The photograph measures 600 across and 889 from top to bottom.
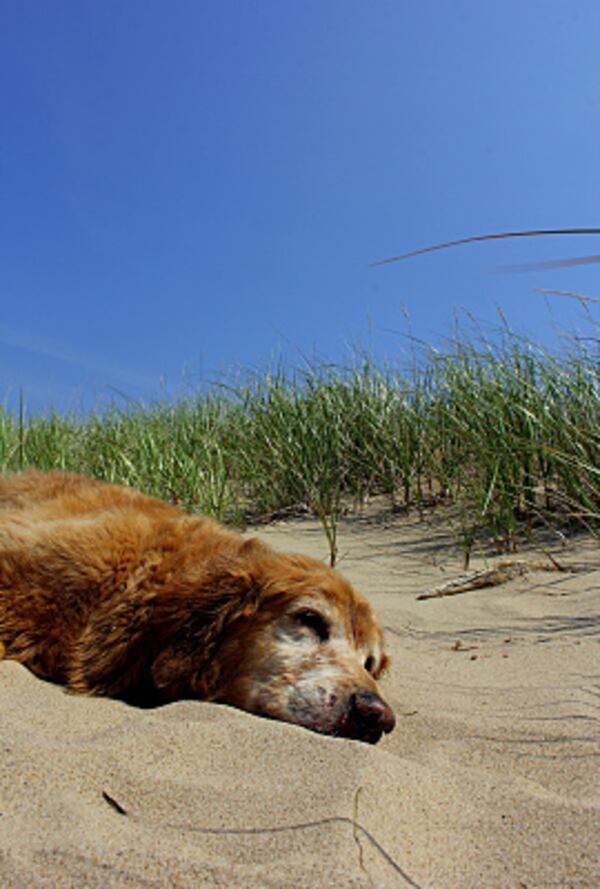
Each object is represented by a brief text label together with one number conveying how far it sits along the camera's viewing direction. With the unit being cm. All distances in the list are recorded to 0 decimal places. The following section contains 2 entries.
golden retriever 219
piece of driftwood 404
